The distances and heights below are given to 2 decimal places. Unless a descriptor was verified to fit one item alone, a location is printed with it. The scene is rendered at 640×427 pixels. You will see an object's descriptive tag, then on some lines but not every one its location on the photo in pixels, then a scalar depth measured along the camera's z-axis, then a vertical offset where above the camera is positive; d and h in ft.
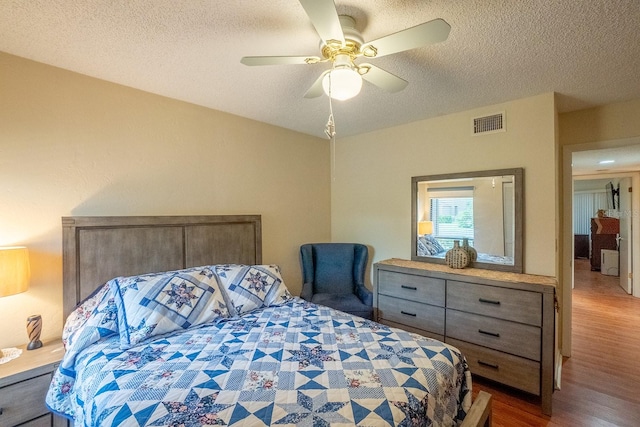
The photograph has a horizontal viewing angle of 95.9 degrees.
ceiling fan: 3.90 +2.58
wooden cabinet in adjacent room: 21.29 -1.90
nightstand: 4.75 -2.96
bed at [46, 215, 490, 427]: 3.59 -2.35
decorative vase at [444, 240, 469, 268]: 8.70 -1.35
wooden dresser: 6.74 -2.76
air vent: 8.40 +2.64
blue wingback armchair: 10.58 -2.15
